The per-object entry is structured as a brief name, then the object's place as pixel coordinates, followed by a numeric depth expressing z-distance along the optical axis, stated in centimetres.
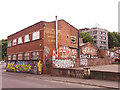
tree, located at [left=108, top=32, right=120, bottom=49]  5368
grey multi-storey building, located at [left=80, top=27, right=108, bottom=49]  5826
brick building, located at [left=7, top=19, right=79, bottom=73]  1579
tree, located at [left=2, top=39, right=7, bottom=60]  2951
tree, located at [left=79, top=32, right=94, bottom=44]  4825
